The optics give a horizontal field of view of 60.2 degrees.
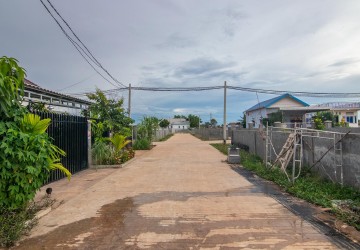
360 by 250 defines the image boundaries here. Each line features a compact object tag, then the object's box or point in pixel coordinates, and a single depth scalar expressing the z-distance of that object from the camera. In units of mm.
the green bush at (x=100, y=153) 13398
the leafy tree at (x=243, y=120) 55303
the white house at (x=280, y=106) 35062
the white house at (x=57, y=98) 12547
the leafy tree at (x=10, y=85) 5102
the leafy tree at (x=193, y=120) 143725
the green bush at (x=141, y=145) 25203
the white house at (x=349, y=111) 39062
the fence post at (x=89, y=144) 12815
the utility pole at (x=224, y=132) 29723
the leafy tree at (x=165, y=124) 111012
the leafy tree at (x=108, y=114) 15453
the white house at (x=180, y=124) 156188
